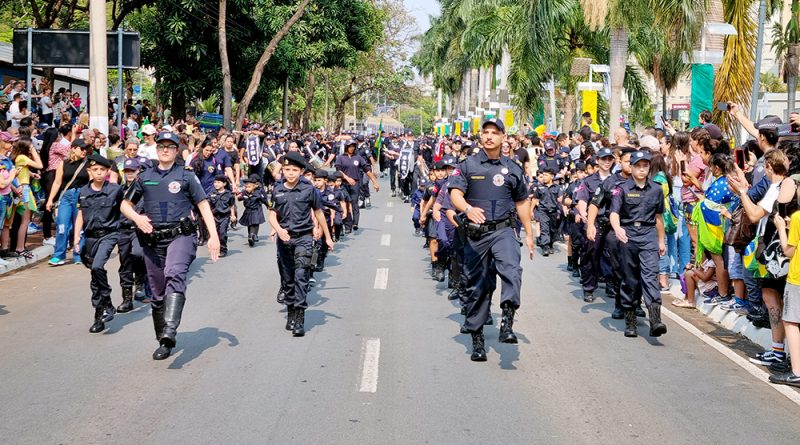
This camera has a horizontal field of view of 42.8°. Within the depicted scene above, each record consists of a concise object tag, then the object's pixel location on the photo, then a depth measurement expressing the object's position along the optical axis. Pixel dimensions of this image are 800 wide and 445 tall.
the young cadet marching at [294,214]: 10.48
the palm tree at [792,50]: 22.89
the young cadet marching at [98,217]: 10.66
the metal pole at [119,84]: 19.27
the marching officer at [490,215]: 8.96
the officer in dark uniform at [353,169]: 21.50
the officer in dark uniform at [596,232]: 12.39
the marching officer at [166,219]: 9.02
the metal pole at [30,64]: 18.81
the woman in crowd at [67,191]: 14.87
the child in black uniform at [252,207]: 17.95
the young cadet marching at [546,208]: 17.61
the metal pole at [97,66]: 19.12
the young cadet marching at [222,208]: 17.14
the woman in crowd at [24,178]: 15.16
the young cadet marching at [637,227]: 10.38
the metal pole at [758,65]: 19.11
